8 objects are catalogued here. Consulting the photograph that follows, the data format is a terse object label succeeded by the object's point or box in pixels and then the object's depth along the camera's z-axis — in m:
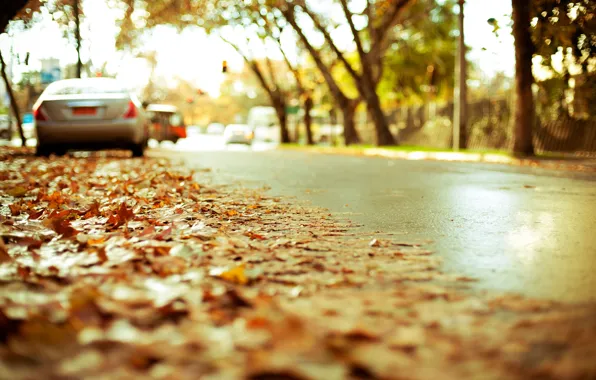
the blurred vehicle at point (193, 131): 113.95
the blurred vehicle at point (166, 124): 46.44
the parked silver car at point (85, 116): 15.95
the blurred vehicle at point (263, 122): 61.78
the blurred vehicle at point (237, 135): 48.91
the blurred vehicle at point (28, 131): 42.87
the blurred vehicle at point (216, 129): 107.75
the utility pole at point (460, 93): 22.11
